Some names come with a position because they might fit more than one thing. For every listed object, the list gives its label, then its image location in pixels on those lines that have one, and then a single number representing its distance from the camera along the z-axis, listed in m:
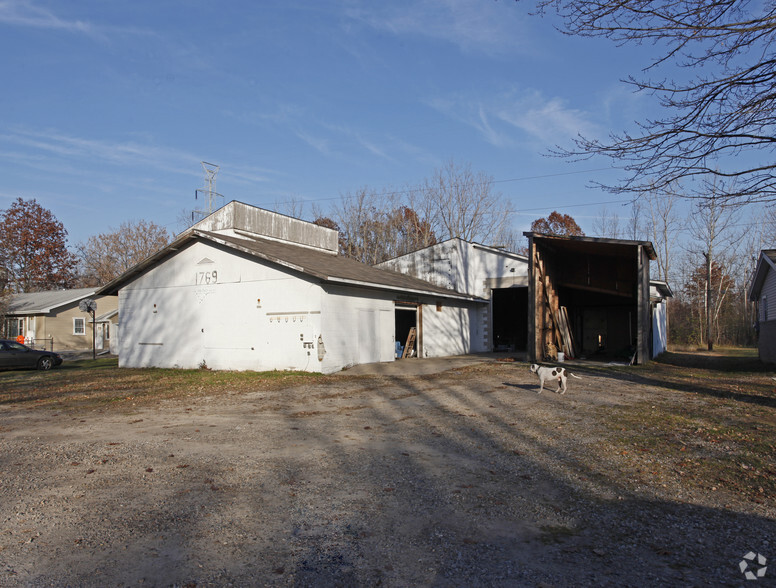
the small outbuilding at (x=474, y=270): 27.09
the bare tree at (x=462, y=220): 42.19
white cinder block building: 17.28
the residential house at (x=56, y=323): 37.75
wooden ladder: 22.61
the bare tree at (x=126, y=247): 51.81
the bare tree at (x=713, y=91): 6.93
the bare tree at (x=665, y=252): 44.65
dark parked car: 20.97
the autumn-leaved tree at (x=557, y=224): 58.06
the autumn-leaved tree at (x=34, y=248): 51.59
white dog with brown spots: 11.93
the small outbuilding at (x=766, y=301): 20.58
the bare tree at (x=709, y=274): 35.49
